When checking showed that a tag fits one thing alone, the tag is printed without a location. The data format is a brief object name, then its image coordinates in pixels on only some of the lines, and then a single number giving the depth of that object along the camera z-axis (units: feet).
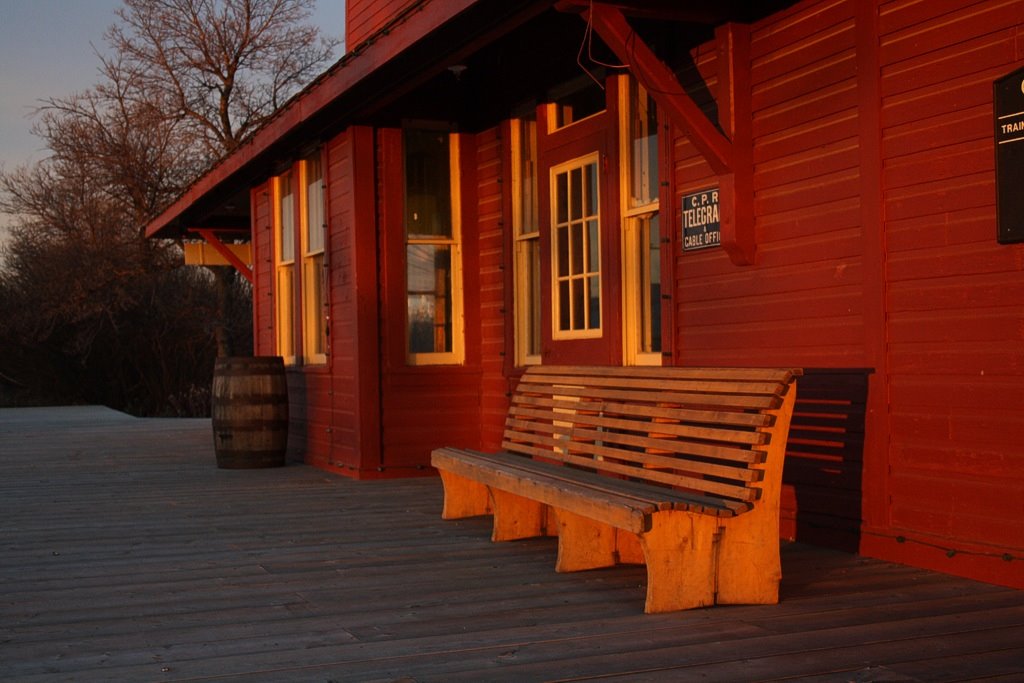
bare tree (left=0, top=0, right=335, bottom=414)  81.35
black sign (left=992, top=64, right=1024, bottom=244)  14.82
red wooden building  16.42
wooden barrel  33.30
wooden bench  14.64
